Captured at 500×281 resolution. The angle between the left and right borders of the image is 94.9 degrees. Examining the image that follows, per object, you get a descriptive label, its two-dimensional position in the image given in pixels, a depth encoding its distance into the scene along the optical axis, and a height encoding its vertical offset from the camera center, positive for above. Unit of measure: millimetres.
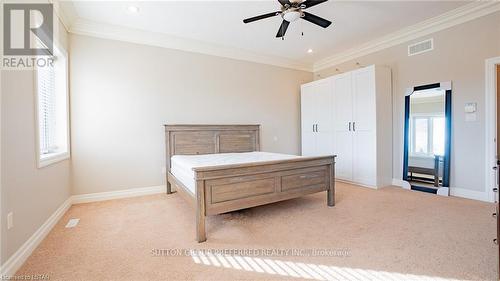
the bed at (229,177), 2332 -495
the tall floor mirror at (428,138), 3740 -76
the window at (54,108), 2809 +396
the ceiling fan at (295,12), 2562 +1442
